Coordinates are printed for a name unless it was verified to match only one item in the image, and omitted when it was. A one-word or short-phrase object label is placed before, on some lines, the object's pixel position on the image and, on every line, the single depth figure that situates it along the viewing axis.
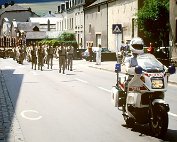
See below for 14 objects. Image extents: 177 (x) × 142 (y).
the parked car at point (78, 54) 49.12
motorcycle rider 7.76
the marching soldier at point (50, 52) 30.52
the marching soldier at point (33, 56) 29.08
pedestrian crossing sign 23.69
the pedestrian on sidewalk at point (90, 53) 40.72
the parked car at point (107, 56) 42.03
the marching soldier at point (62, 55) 25.17
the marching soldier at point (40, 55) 28.41
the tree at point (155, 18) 33.72
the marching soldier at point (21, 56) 38.72
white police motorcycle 7.29
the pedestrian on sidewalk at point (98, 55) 34.50
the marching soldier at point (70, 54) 26.20
